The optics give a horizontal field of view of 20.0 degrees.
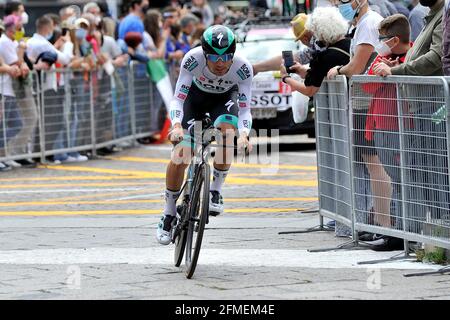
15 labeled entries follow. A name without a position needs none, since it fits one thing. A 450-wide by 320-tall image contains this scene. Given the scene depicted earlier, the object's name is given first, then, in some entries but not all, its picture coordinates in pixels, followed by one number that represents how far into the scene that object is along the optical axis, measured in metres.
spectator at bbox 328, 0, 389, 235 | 9.99
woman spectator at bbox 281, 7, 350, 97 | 10.92
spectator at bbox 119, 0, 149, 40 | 22.47
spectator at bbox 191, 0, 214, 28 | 32.28
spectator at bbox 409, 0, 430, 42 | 14.54
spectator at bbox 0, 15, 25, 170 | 17.78
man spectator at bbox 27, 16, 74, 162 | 18.64
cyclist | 9.35
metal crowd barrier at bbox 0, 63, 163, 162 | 18.22
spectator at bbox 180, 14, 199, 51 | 25.72
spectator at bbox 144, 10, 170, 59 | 23.11
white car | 19.78
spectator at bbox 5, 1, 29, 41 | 18.94
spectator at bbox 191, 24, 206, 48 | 24.88
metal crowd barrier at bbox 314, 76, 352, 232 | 10.53
